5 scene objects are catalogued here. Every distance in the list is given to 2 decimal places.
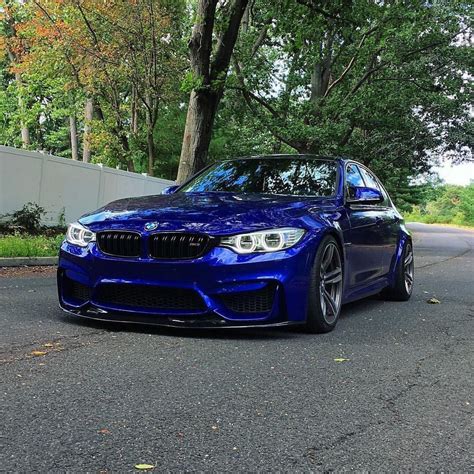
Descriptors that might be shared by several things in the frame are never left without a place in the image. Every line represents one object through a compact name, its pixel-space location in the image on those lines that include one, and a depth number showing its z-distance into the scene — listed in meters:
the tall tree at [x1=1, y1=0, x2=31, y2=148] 25.06
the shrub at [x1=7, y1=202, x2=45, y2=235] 14.79
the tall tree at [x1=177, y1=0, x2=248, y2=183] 12.47
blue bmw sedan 4.45
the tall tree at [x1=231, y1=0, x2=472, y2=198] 21.67
